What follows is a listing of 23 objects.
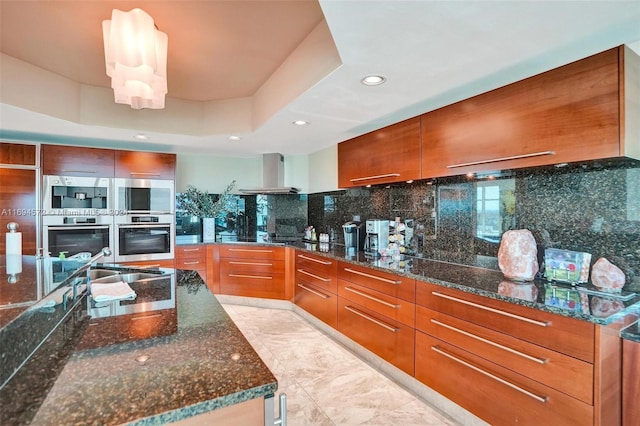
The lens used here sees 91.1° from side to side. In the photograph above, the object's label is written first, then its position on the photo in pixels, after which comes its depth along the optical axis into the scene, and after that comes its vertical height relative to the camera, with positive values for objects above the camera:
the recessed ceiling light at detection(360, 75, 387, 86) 1.84 +0.79
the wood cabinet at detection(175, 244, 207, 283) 3.85 -0.57
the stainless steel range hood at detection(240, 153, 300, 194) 4.18 +0.50
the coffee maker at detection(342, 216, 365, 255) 3.30 -0.25
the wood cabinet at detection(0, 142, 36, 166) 2.95 +0.56
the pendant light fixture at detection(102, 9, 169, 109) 1.47 +0.76
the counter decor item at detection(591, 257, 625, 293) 1.54 -0.32
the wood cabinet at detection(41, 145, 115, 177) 3.18 +0.53
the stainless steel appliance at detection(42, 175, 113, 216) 3.17 +0.17
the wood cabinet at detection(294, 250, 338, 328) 2.91 -0.76
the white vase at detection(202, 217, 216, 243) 4.16 -0.24
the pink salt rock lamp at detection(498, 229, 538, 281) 1.79 -0.25
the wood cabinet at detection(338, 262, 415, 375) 2.09 -0.75
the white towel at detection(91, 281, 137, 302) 1.42 -0.38
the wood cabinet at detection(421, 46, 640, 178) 1.43 +0.50
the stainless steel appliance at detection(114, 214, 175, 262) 3.50 -0.29
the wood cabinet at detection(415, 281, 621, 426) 1.28 -0.71
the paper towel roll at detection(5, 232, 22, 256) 1.43 -0.15
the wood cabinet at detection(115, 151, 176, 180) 3.52 +0.54
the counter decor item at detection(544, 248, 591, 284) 1.66 -0.29
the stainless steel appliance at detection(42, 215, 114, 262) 3.17 -0.23
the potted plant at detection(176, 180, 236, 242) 4.18 +0.08
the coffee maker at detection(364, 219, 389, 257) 2.96 -0.20
